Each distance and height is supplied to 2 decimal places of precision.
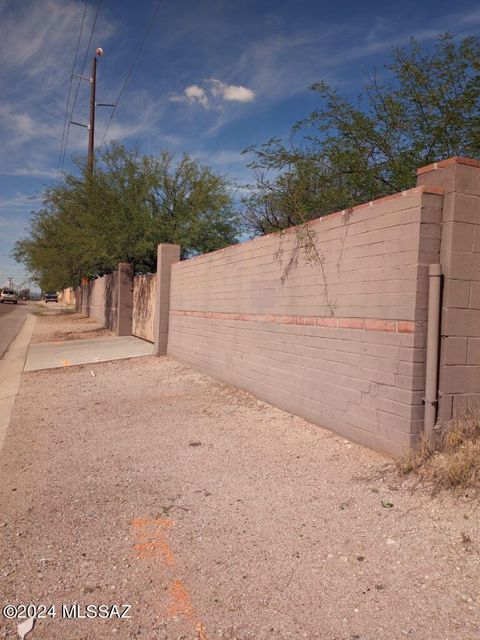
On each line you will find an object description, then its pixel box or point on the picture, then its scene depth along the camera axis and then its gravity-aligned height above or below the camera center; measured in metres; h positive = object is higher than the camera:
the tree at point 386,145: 7.78 +2.28
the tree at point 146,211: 17.61 +2.60
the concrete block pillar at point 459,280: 4.86 +0.18
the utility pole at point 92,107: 29.33 +9.76
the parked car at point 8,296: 74.25 -1.51
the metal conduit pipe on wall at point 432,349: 4.82 -0.43
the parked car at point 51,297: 91.33 -1.77
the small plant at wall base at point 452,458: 4.15 -1.26
